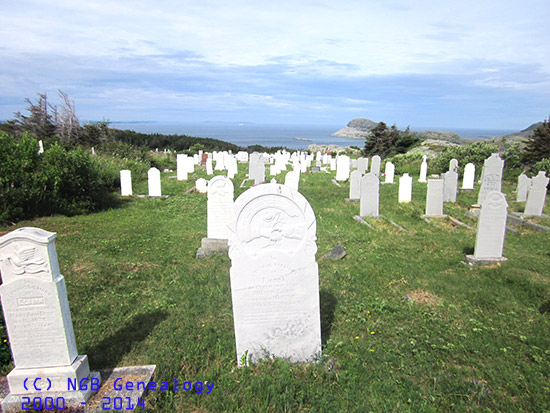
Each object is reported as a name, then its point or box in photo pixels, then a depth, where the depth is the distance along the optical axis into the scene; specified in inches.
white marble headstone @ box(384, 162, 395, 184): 760.3
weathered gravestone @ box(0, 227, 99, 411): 122.6
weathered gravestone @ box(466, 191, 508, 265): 283.3
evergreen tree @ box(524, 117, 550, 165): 766.5
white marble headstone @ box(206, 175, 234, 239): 317.7
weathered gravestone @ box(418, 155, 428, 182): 789.3
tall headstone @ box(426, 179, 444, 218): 448.8
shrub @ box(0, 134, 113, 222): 394.0
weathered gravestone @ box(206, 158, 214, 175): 872.9
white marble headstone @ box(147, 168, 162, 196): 554.9
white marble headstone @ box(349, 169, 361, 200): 551.5
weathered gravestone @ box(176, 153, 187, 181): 761.6
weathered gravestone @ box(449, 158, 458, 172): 694.3
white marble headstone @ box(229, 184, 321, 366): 146.6
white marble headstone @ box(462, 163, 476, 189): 654.5
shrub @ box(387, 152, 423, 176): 911.7
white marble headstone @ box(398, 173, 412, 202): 535.5
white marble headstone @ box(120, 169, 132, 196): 554.7
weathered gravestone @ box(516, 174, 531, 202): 542.8
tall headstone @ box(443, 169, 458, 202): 546.4
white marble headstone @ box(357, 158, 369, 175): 885.2
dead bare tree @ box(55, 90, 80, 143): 1152.8
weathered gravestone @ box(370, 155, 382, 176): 837.2
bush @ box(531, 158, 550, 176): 653.3
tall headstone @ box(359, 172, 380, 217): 447.2
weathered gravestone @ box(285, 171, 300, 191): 529.0
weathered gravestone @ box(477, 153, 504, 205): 531.5
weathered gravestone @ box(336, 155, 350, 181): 814.5
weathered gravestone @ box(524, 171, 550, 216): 446.3
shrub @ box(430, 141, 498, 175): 839.1
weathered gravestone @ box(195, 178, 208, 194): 616.1
